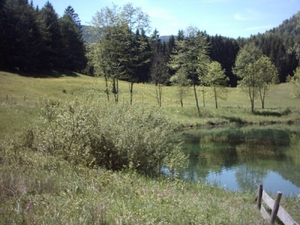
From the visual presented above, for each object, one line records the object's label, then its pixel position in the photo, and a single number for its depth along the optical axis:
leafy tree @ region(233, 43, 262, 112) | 65.62
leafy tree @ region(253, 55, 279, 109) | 65.75
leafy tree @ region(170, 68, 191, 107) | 60.22
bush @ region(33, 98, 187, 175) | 15.11
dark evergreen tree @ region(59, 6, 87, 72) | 84.62
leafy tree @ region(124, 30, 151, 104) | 41.29
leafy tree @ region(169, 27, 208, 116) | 54.62
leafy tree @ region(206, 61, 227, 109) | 63.75
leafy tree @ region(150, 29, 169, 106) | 70.81
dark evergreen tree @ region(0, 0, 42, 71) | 69.19
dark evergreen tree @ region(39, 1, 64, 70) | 77.25
